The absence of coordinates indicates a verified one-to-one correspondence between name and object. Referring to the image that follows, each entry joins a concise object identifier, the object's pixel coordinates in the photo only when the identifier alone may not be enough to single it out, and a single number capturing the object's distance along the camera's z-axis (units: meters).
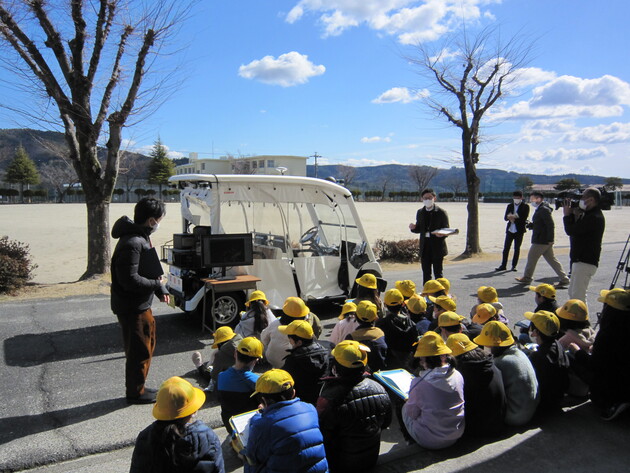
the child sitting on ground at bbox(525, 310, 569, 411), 3.71
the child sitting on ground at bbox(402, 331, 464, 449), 3.14
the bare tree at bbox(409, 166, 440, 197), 96.44
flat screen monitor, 6.21
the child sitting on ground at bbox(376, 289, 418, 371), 4.52
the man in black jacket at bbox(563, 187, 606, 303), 6.46
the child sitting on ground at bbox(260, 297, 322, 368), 4.27
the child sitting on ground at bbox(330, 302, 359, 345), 4.45
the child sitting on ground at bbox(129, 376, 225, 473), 2.27
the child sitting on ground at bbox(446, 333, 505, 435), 3.32
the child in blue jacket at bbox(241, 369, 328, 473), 2.43
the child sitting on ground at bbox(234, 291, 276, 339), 5.08
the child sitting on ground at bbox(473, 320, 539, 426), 3.58
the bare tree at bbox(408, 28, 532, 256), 15.93
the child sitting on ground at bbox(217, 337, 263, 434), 3.30
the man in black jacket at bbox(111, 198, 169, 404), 4.10
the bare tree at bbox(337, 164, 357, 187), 107.63
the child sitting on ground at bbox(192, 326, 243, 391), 4.10
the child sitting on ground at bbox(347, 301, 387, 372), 4.05
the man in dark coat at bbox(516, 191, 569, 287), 9.96
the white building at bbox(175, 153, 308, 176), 72.83
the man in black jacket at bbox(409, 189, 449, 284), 8.25
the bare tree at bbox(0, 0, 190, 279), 9.95
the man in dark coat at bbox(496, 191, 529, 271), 11.59
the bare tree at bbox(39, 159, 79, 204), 66.11
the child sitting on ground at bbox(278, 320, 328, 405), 3.45
